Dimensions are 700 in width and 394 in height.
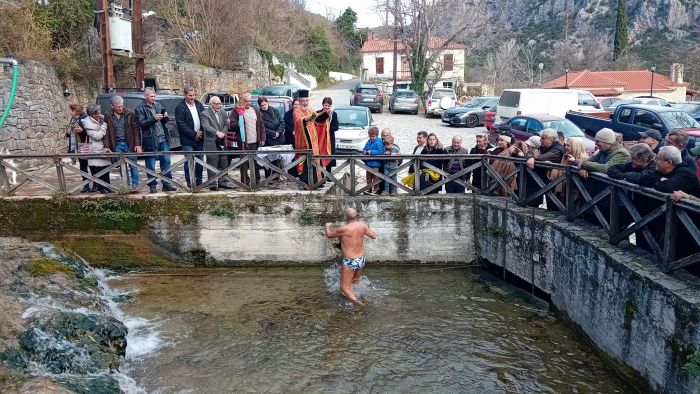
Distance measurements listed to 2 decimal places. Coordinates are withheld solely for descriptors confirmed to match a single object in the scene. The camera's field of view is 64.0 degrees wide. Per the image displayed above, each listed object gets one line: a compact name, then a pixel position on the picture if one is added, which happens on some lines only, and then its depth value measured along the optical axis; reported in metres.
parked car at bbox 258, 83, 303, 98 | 24.27
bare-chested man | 8.11
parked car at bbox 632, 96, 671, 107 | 21.63
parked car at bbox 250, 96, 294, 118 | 15.70
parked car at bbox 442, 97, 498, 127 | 23.42
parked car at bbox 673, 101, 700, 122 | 15.99
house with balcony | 53.66
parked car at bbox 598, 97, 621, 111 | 24.80
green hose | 12.74
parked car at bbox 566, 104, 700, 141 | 13.22
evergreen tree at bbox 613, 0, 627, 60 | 52.06
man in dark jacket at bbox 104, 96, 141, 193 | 9.95
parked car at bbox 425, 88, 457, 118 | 26.73
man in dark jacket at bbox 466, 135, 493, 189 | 9.97
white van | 18.98
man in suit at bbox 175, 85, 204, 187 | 9.95
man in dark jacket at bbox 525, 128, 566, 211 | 8.43
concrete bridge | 9.78
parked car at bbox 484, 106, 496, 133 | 20.74
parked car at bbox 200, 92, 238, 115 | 19.21
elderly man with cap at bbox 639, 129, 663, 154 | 7.70
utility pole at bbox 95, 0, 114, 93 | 15.91
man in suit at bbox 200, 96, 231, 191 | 10.05
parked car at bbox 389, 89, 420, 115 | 28.84
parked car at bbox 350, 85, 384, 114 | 28.77
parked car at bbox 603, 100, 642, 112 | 22.03
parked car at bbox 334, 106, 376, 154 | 14.27
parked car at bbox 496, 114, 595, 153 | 14.24
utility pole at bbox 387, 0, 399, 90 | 33.47
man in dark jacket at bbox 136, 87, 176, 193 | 9.98
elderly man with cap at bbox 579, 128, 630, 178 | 7.00
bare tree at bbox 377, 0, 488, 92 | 32.66
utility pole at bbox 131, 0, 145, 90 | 18.31
